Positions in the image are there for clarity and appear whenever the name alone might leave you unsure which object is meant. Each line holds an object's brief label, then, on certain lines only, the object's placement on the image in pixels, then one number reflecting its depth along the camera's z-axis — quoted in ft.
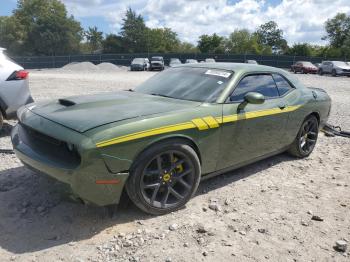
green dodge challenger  10.30
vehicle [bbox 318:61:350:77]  104.73
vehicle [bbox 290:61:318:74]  118.11
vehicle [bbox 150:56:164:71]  127.40
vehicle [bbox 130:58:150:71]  125.70
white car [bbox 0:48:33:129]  19.29
